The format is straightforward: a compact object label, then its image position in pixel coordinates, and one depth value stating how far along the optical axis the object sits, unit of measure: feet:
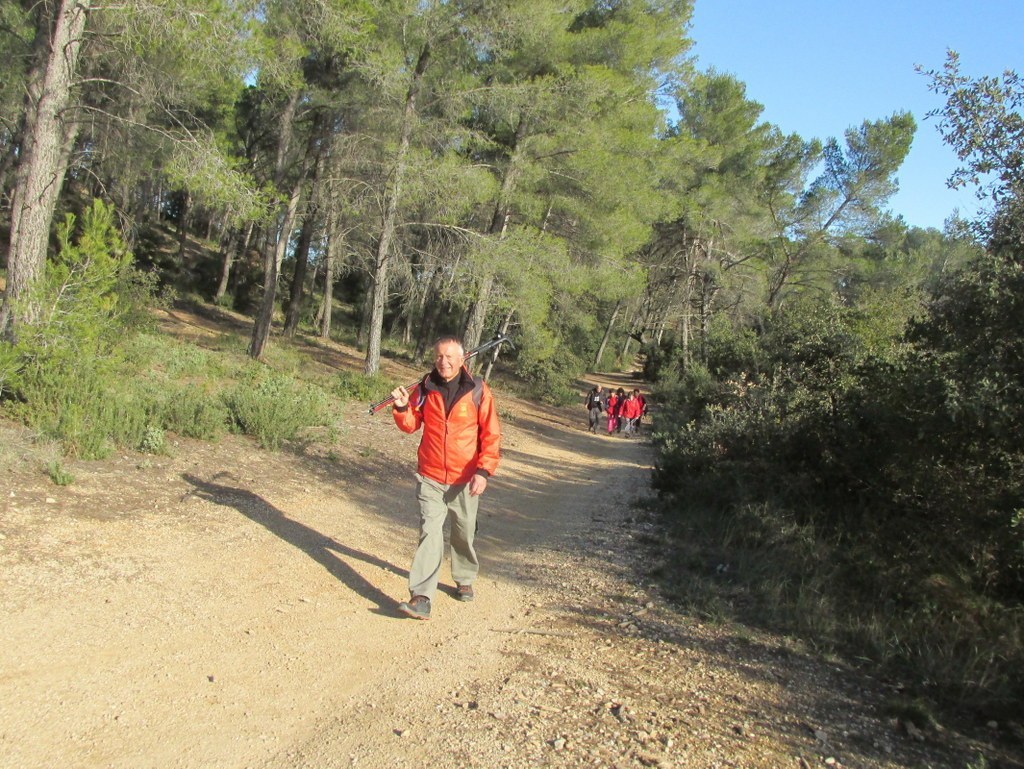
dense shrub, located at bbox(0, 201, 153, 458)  22.15
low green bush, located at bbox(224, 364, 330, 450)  29.50
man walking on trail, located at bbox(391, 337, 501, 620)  16.26
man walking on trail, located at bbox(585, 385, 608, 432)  67.67
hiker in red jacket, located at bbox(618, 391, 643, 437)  67.51
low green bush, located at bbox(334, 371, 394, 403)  49.11
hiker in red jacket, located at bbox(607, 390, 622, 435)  67.51
